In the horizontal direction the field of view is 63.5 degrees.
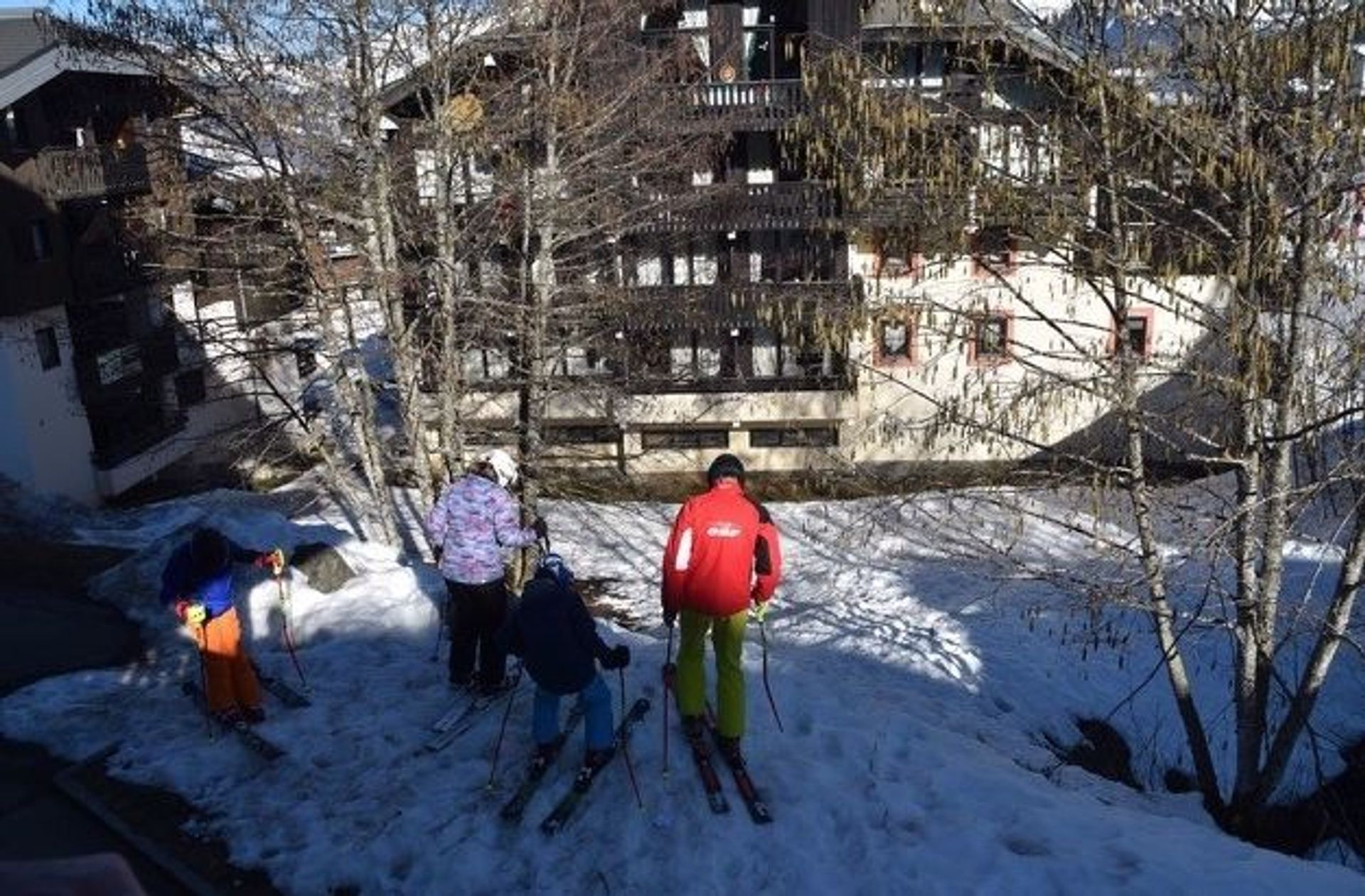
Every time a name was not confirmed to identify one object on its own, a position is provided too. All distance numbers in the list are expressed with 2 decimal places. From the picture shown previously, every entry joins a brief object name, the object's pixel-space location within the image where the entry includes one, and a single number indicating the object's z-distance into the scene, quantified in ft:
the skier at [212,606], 28.63
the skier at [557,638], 24.98
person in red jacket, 26.05
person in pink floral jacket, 29.45
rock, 39.88
